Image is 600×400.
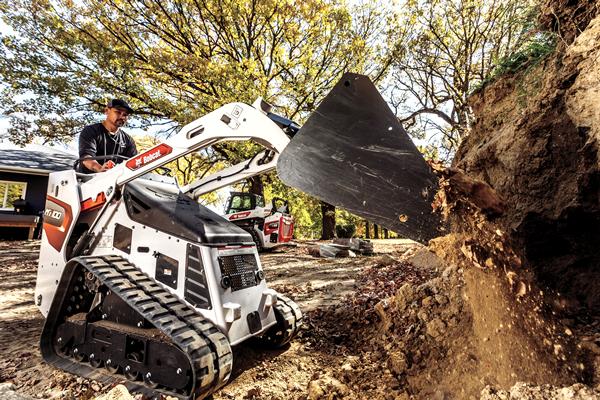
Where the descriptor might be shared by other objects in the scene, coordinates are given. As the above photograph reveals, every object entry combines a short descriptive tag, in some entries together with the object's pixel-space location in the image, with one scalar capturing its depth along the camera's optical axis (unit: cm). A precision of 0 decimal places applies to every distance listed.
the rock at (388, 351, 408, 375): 287
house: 1295
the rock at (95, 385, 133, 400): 227
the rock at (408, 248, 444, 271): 669
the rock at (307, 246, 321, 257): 1101
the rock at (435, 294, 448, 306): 354
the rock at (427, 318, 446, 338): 313
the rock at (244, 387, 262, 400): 258
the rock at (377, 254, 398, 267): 813
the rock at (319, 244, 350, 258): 1068
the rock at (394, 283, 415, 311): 379
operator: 395
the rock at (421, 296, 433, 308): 361
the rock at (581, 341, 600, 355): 221
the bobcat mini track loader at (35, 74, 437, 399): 241
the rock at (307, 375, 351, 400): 258
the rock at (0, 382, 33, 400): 231
